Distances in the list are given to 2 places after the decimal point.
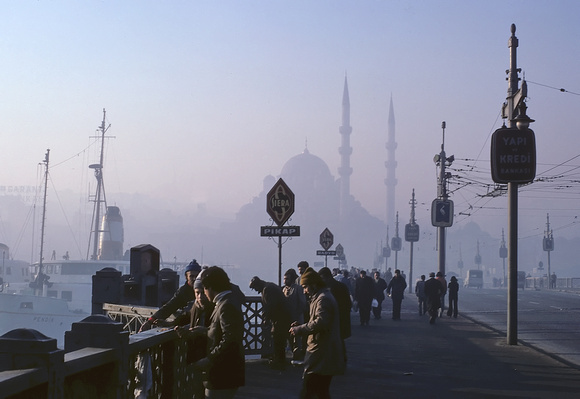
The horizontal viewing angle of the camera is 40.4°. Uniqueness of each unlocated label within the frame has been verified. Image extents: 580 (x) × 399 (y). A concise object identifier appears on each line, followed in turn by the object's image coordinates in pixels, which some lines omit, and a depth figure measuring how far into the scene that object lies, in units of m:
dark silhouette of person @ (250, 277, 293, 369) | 13.81
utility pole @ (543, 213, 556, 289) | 83.74
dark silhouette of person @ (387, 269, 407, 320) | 29.00
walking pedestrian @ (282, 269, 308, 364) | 15.22
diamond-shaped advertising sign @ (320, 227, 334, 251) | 33.00
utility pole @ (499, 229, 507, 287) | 113.03
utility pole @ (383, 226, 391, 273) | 109.74
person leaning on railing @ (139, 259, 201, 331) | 8.62
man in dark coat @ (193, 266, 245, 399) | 6.19
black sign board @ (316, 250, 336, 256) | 32.15
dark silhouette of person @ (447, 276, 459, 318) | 29.57
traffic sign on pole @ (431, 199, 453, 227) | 36.31
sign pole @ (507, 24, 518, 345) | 18.69
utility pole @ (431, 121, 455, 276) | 36.40
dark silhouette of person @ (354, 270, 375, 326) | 26.41
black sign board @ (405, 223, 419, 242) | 65.98
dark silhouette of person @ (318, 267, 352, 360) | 13.17
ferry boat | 66.44
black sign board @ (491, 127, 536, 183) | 18.69
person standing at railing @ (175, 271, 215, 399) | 6.80
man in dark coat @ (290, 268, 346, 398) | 7.81
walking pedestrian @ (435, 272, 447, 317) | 28.18
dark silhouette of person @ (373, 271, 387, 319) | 29.82
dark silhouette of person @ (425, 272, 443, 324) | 26.86
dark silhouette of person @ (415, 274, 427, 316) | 31.27
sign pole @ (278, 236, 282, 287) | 16.95
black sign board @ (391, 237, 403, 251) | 90.51
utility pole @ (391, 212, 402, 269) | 90.50
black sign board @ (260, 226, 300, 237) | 16.83
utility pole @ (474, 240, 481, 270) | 130.79
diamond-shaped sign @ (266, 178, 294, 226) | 16.95
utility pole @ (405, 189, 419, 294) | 65.88
